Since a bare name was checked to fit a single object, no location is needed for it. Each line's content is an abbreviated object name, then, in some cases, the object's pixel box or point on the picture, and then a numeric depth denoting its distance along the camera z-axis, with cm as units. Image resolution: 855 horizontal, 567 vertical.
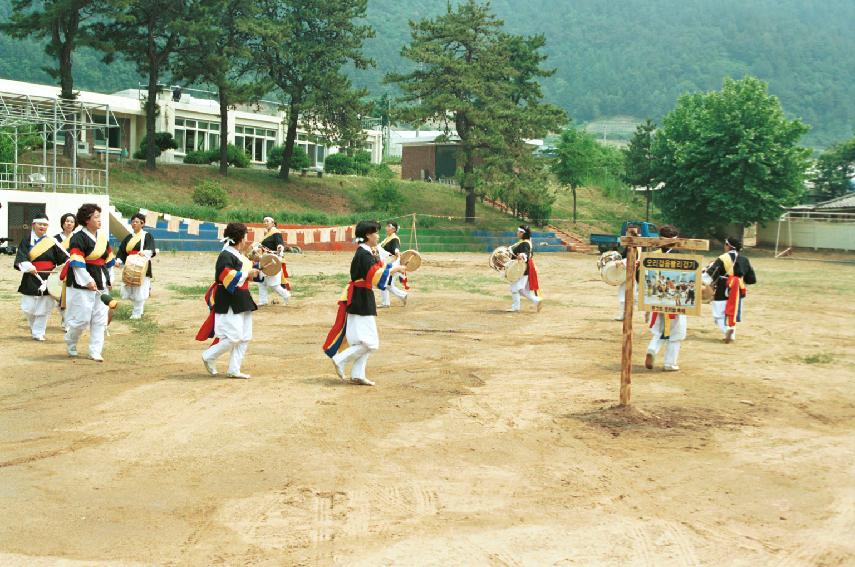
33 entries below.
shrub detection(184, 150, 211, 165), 5112
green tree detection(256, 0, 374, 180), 4869
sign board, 977
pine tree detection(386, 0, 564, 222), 4734
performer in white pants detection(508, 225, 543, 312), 1800
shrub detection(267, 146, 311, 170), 5612
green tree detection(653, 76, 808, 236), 4650
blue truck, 4541
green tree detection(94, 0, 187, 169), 4253
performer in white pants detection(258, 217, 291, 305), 1800
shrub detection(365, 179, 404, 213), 5144
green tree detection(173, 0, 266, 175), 4297
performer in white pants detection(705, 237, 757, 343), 1498
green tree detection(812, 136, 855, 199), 6600
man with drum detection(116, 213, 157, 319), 1551
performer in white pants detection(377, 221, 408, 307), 1761
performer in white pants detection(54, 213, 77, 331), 1243
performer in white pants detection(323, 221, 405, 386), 1050
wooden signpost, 922
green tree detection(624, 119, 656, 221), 5576
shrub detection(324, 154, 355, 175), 6050
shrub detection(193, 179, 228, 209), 4297
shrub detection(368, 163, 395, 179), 5866
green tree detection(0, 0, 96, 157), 4094
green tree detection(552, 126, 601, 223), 5609
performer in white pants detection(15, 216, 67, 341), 1284
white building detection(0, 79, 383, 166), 5169
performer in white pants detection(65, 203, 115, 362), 1153
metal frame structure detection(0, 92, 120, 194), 3046
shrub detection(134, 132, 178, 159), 4922
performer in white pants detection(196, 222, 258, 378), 1044
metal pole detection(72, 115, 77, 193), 3188
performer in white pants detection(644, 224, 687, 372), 1196
